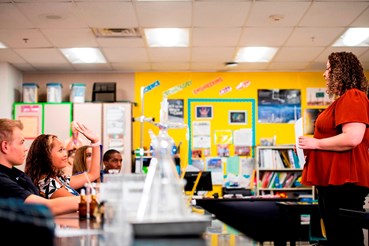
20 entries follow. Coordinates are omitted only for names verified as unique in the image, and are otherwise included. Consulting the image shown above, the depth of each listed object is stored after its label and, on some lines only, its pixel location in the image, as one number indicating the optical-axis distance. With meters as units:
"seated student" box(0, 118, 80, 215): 2.38
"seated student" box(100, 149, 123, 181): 4.97
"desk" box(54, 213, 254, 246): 1.20
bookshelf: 8.11
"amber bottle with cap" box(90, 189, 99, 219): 2.25
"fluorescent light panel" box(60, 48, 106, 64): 7.32
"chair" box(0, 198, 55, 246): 0.93
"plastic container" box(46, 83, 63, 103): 8.12
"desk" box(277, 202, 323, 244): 4.22
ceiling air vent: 6.36
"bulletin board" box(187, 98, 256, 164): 8.54
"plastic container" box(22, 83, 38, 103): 8.14
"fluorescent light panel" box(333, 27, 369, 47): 6.44
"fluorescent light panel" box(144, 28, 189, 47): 6.41
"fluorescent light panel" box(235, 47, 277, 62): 7.32
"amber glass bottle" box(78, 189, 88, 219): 2.27
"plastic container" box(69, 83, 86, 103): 8.16
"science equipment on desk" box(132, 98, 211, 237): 1.24
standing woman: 2.42
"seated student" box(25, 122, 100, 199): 3.03
